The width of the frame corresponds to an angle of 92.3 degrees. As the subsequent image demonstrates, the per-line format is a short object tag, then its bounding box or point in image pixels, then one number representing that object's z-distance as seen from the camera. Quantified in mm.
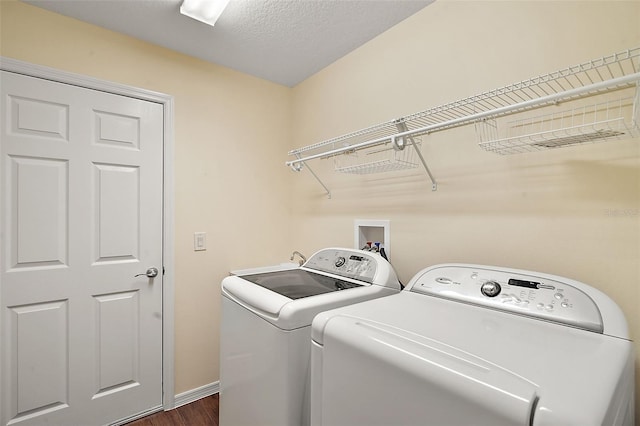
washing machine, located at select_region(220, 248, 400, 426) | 1146
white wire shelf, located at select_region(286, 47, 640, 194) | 898
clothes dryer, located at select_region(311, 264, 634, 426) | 592
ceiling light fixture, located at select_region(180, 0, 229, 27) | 1568
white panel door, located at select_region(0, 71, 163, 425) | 1624
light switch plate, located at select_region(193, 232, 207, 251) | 2172
